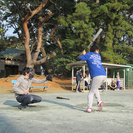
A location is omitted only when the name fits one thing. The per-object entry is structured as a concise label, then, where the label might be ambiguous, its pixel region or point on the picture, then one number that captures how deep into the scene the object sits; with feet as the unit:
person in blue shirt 20.93
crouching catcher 22.98
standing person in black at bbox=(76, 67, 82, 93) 54.65
